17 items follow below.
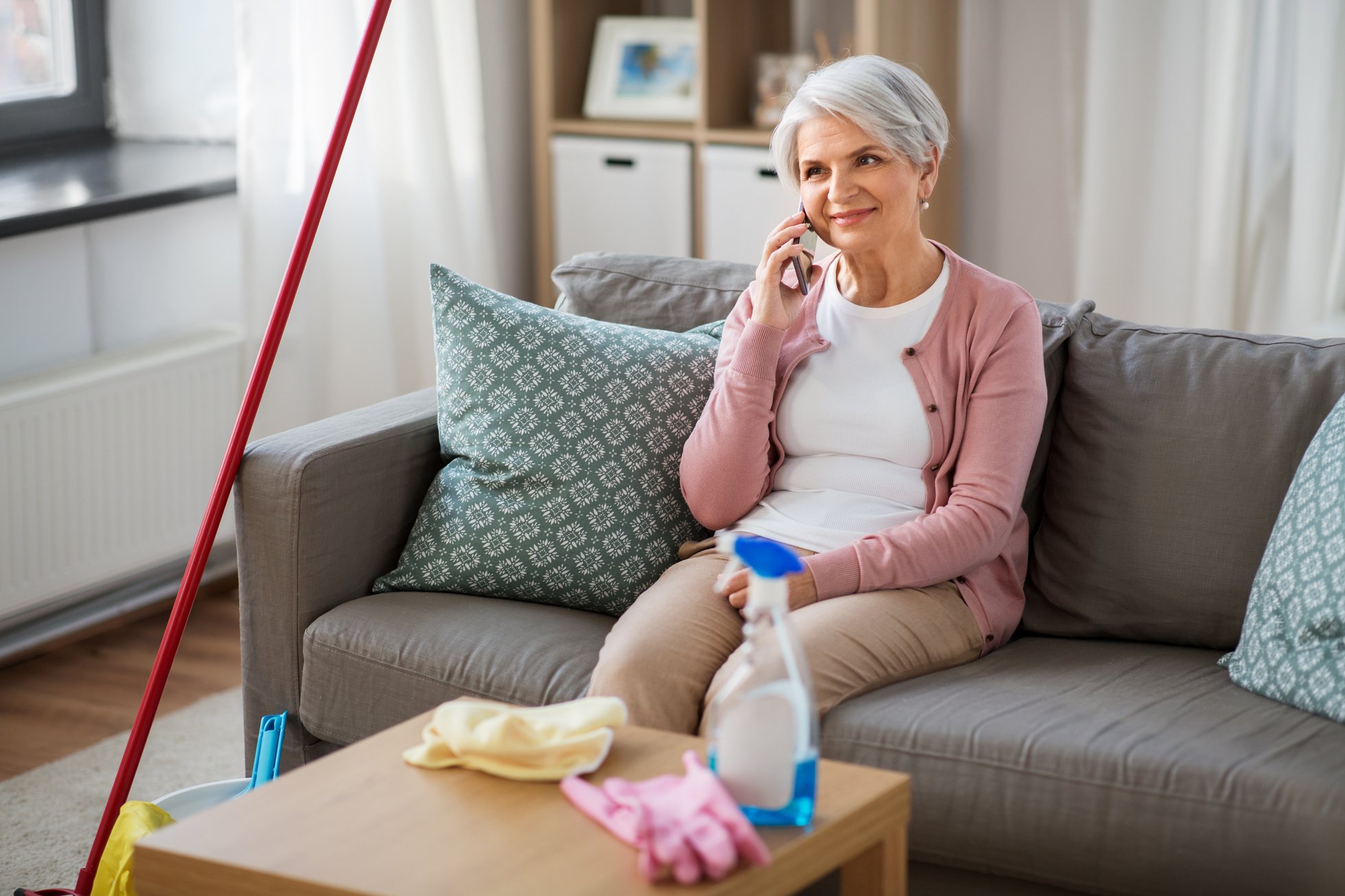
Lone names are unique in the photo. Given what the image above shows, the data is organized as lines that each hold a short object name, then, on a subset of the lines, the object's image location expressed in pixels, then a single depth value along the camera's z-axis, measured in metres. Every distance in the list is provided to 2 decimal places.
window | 6.08
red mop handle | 4.56
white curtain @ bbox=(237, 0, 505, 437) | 5.97
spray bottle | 3.73
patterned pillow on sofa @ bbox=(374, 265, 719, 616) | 4.65
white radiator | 5.55
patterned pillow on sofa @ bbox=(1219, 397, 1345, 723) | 4.21
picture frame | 6.44
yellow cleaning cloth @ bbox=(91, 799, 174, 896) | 4.38
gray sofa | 4.12
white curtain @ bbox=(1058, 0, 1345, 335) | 5.71
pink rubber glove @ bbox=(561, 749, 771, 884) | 3.67
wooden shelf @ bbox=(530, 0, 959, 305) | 6.05
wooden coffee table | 3.70
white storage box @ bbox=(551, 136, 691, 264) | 6.37
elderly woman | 4.41
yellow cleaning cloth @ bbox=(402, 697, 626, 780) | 3.87
